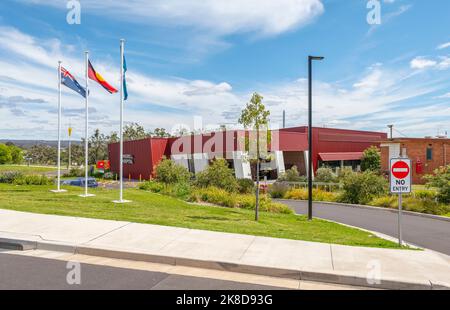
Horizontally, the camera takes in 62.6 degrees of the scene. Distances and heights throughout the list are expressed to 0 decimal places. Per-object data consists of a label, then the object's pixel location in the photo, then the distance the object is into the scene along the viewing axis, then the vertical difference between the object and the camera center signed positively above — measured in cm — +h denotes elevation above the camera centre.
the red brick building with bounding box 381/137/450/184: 3603 +60
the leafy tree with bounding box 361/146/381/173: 4738 -17
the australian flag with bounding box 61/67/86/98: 1543 +308
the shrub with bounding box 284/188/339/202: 2312 -243
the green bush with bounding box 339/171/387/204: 2108 -172
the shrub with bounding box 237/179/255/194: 2355 -190
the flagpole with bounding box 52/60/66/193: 1587 +323
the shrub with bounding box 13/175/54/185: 2158 -149
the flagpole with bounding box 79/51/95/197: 1475 +159
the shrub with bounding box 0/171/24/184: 2286 -134
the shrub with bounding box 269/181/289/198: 2579 -231
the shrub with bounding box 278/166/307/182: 3222 -176
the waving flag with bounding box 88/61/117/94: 1479 +306
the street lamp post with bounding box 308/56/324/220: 1363 +111
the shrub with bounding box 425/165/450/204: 1755 -127
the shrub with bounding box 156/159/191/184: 2378 -111
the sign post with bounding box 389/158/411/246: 865 -42
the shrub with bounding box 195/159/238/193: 2145 -126
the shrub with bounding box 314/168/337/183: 3106 -164
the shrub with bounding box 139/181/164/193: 2320 -197
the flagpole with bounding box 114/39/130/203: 1380 +274
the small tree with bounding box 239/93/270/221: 1177 +133
